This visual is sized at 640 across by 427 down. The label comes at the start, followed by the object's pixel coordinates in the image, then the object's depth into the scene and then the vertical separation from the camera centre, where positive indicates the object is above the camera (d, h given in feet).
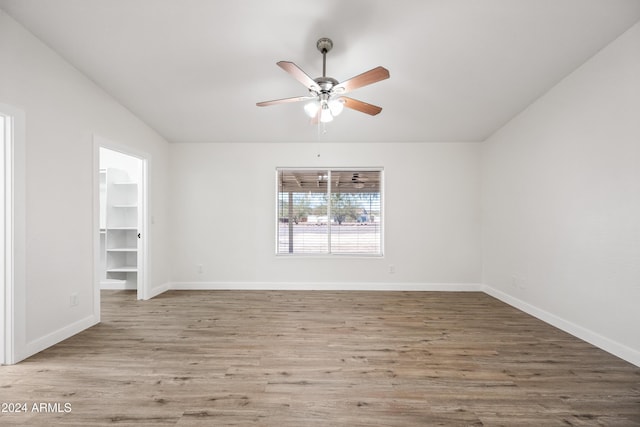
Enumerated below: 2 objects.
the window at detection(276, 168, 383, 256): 15.23 +0.03
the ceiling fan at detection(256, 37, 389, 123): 6.82 +3.25
